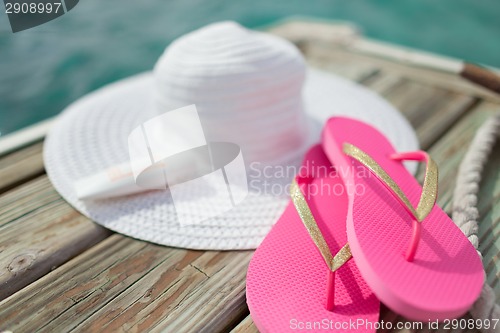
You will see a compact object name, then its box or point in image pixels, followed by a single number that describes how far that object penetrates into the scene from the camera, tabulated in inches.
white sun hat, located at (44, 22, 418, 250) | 25.3
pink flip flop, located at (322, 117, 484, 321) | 16.4
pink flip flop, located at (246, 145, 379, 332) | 18.5
